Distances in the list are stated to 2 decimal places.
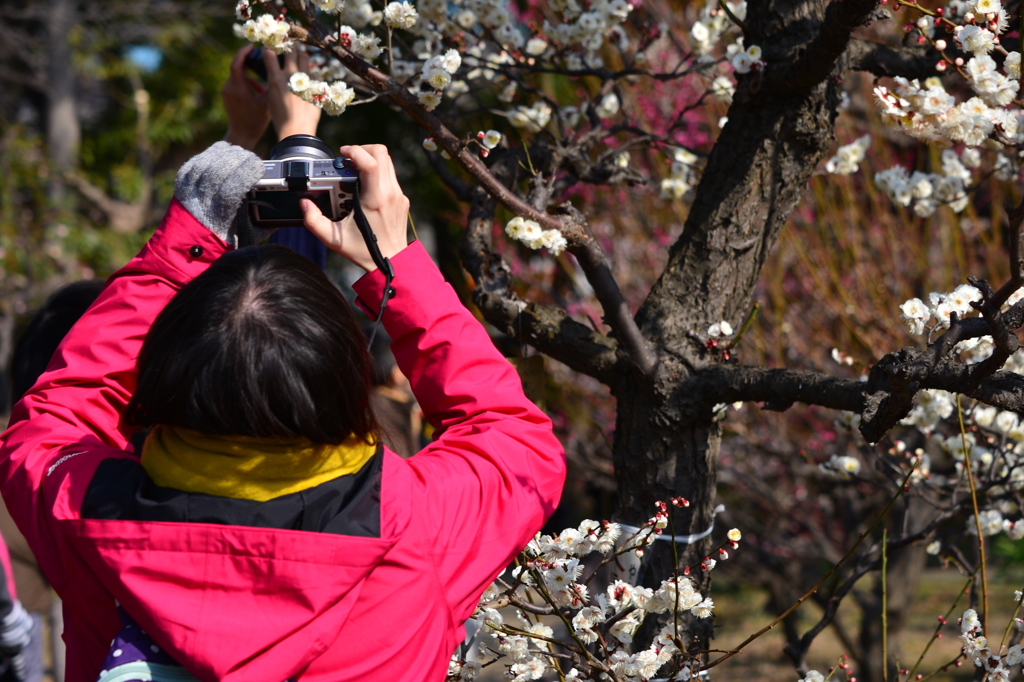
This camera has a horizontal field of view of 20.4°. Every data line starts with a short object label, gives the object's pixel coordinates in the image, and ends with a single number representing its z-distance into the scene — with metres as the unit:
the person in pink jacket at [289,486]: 2.21
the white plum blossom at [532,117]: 3.18
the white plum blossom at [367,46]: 2.74
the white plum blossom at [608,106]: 3.61
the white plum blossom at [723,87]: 3.21
